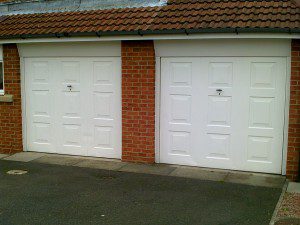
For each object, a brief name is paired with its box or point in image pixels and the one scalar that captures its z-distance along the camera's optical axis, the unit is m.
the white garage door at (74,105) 8.91
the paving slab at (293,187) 6.84
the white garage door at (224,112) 7.69
